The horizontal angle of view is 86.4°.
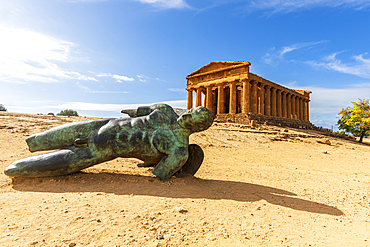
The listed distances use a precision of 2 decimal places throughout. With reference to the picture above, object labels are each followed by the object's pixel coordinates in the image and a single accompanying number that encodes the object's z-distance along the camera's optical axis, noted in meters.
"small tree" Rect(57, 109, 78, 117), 29.90
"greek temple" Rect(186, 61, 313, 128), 25.42
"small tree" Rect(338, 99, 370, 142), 21.65
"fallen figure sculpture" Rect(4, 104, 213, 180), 3.42
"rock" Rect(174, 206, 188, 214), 2.60
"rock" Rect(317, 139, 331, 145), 14.89
